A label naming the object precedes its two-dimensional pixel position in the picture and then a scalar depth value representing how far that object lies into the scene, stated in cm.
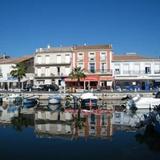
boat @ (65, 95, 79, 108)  2680
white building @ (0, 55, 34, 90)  4295
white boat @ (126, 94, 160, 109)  2336
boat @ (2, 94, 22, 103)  3097
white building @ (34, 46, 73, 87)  4092
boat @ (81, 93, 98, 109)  2586
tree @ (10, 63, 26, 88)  4045
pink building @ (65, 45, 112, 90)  3903
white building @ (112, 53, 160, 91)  3832
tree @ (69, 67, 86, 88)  3750
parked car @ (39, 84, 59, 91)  3754
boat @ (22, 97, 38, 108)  2737
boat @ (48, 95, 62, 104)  2774
